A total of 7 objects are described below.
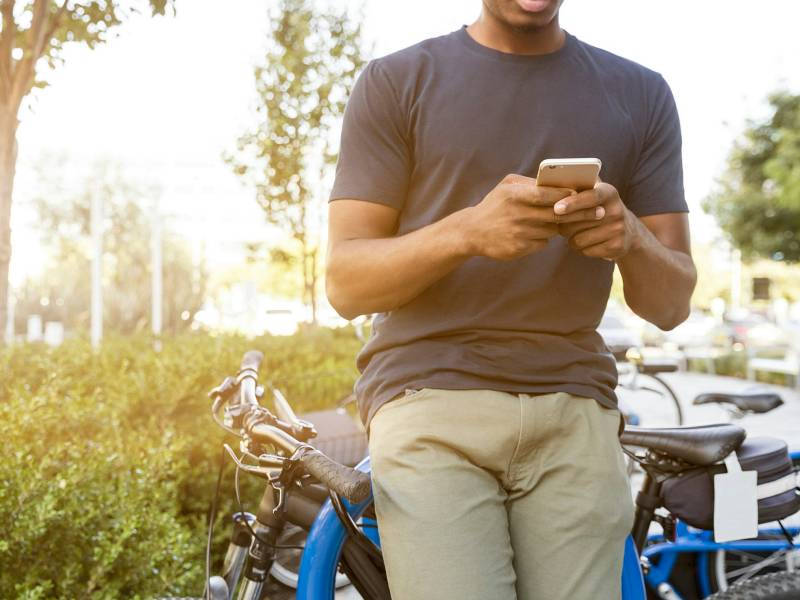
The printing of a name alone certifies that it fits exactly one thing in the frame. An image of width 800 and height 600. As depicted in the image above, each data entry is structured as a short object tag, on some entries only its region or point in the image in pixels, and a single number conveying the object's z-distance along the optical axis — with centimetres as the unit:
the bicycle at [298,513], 179
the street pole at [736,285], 5097
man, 159
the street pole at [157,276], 1646
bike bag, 245
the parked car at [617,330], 1971
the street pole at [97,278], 1478
